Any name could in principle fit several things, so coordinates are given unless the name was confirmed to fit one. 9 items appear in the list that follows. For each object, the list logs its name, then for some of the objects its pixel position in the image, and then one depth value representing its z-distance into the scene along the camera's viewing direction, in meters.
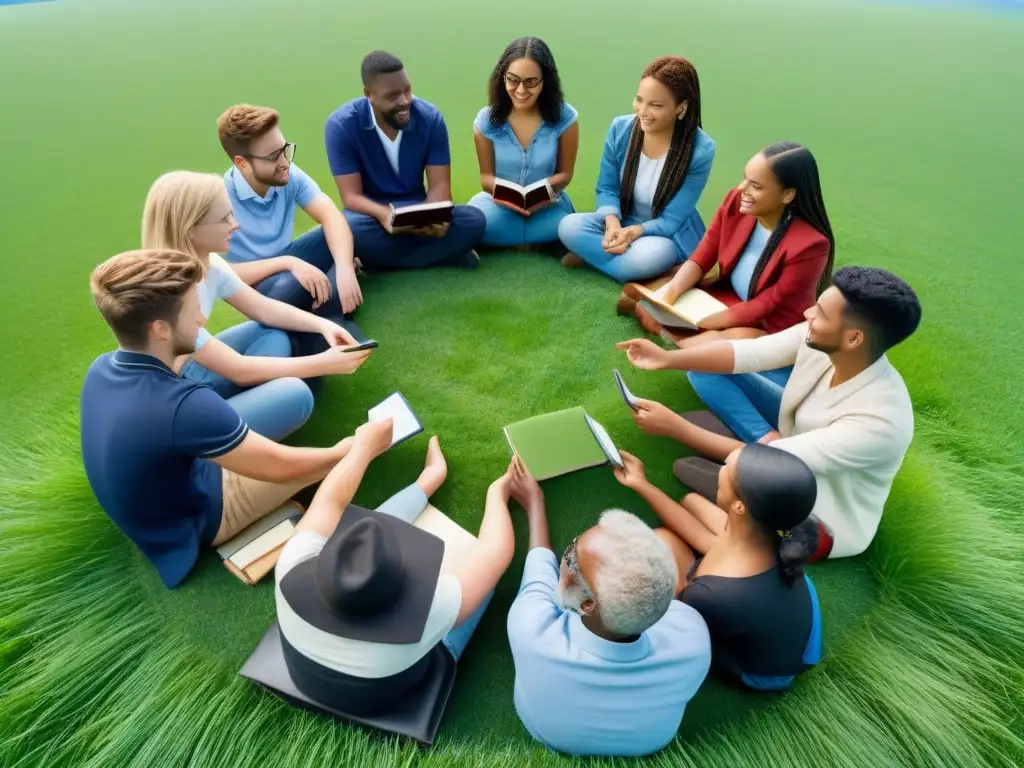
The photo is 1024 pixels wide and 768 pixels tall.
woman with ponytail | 1.56
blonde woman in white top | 2.17
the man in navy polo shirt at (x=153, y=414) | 1.70
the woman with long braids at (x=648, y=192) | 3.10
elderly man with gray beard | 1.41
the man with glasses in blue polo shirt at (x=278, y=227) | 2.68
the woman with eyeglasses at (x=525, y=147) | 3.26
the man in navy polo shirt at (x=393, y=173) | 3.23
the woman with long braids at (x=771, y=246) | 2.50
